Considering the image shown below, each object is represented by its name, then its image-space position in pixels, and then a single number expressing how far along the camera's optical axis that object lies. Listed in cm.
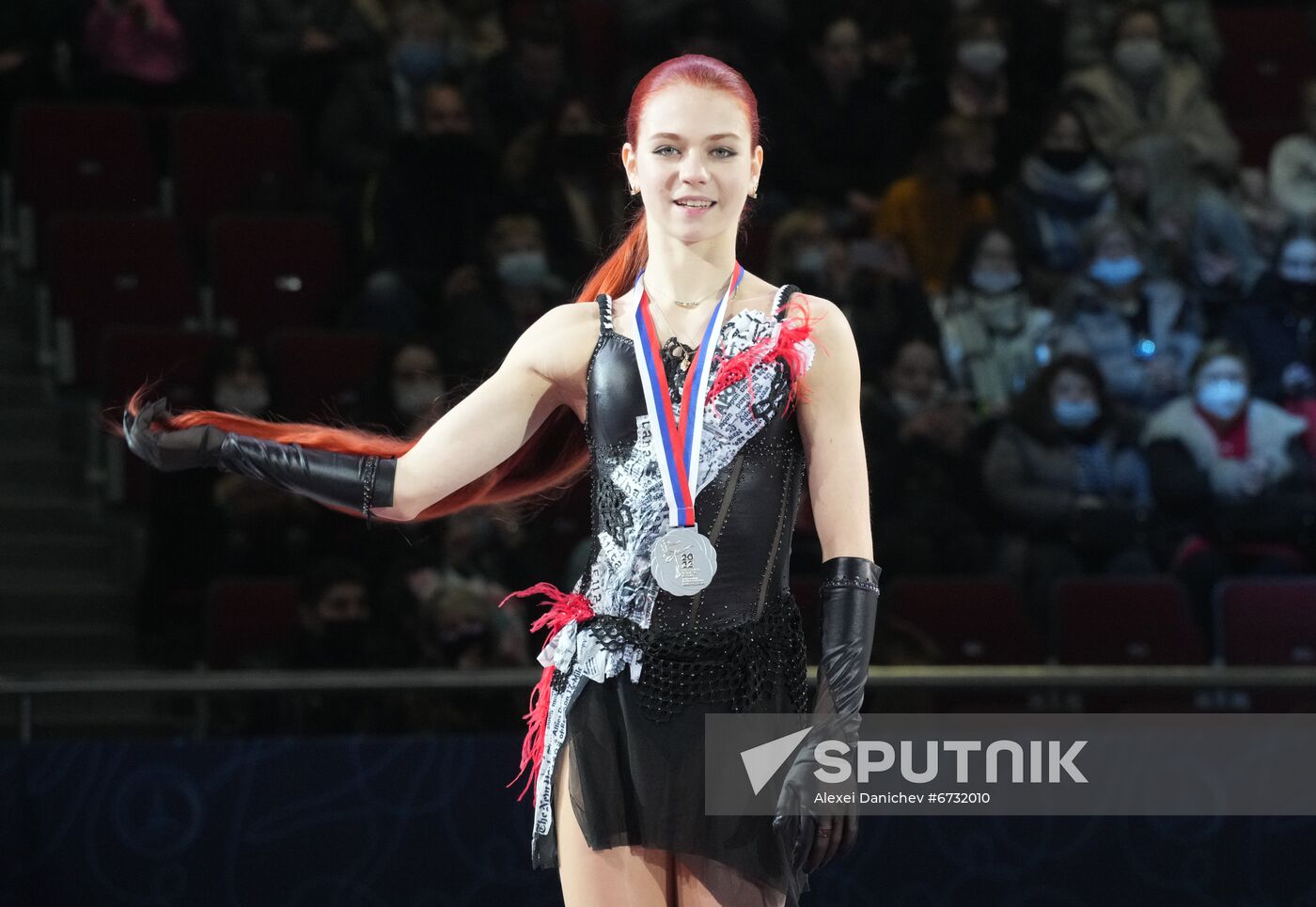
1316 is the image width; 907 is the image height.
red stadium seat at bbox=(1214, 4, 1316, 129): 1869
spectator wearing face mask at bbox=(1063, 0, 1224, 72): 1759
